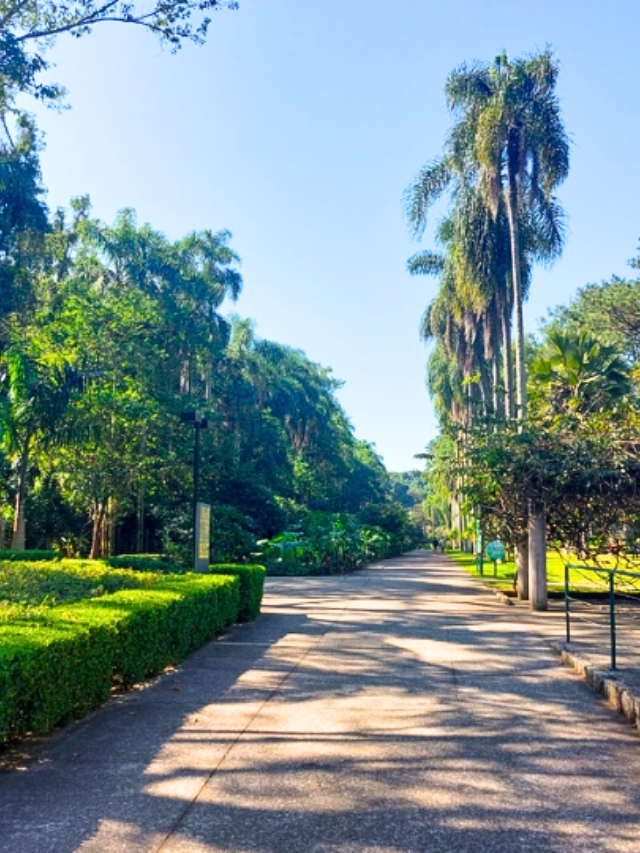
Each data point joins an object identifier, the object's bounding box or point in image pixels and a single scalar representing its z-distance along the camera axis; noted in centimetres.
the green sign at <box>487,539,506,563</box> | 1905
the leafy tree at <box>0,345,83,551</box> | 1773
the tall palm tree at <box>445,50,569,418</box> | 1700
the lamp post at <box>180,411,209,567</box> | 1320
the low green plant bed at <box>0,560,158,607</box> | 874
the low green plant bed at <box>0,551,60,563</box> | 1755
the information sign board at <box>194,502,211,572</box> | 1199
